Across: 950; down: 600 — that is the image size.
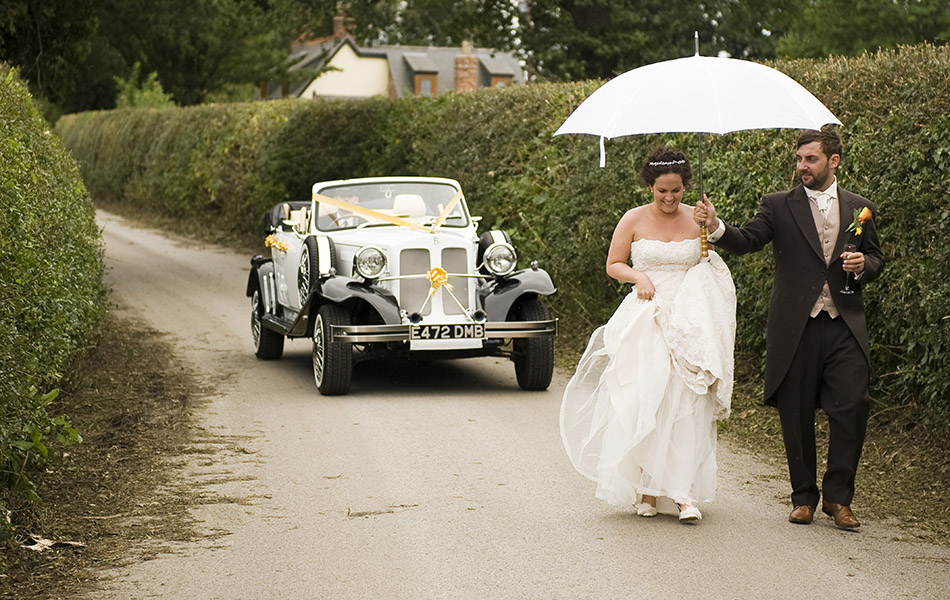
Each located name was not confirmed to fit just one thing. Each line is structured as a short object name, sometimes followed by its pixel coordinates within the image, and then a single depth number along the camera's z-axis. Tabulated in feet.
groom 21.44
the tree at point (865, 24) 137.39
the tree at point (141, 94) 148.58
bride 21.66
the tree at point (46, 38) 57.41
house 269.03
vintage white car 34.78
